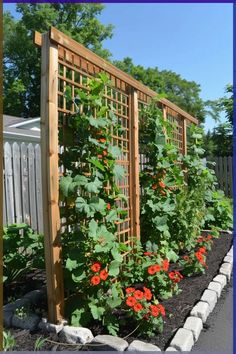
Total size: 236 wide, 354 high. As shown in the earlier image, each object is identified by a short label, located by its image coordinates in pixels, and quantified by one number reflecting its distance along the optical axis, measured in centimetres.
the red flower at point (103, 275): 297
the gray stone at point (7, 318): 305
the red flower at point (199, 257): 441
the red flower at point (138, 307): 295
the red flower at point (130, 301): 297
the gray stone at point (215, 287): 406
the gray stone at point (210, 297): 372
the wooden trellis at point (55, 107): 289
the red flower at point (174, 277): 355
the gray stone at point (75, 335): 277
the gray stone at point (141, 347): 270
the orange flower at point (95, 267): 294
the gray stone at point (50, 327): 288
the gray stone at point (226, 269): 467
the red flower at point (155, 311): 291
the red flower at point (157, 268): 346
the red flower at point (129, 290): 309
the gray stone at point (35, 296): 335
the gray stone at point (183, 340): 280
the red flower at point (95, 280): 292
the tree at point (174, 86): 3284
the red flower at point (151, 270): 343
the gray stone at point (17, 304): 320
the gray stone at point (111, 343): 270
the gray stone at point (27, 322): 296
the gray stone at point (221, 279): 432
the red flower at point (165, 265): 357
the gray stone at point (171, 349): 275
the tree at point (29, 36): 2347
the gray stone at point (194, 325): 307
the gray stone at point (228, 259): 513
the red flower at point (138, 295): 306
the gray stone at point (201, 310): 340
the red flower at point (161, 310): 297
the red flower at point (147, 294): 307
